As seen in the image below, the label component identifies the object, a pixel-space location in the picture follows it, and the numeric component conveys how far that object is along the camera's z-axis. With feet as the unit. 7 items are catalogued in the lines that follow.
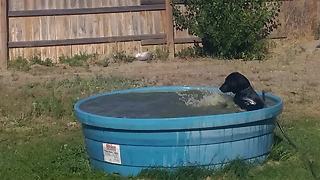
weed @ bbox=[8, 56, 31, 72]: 45.97
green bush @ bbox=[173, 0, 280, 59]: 46.83
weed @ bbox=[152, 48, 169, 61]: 49.32
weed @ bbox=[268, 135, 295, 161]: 23.03
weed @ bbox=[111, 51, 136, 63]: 48.75
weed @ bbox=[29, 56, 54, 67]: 47.74
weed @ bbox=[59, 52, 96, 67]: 47.88
